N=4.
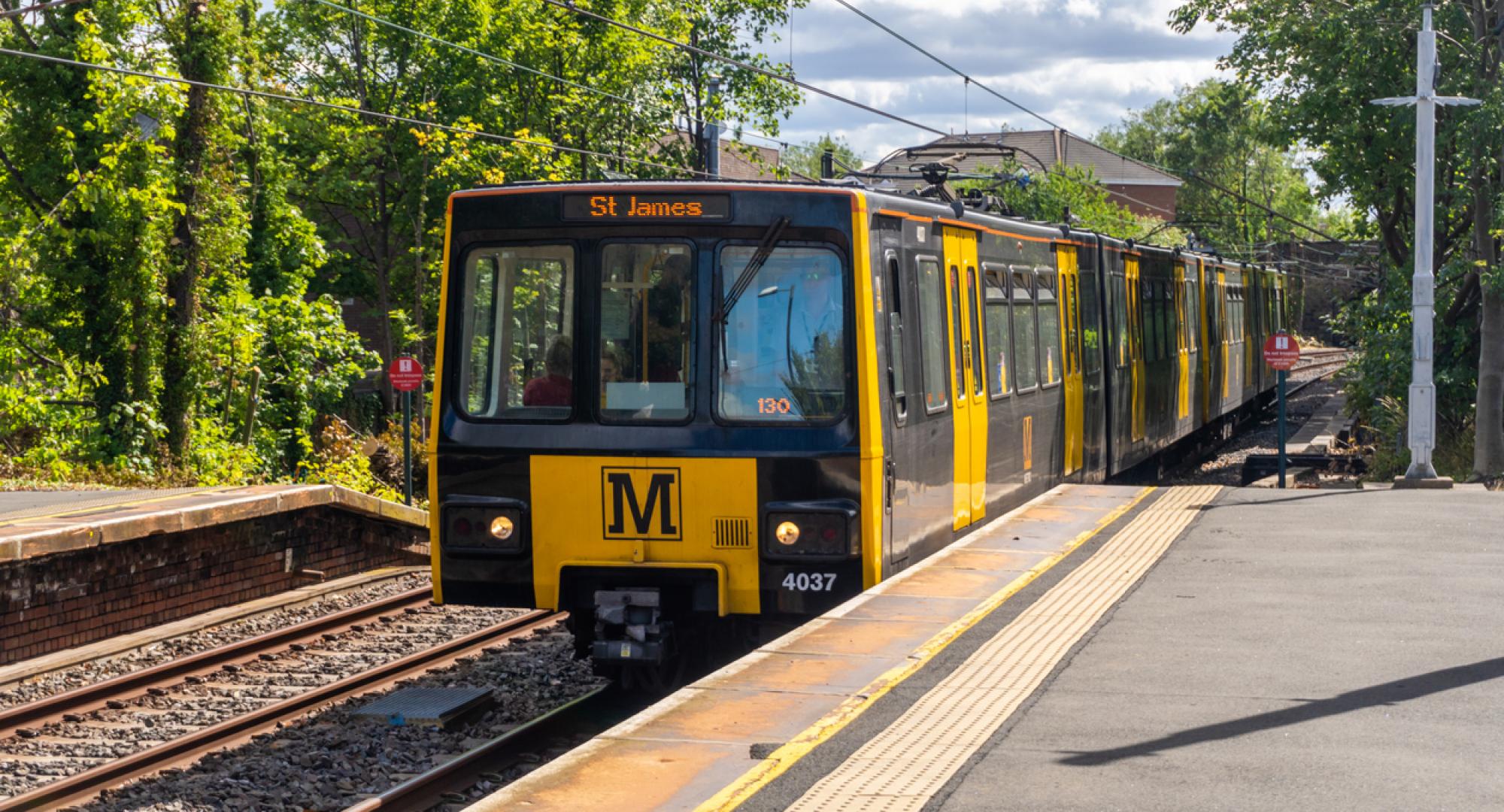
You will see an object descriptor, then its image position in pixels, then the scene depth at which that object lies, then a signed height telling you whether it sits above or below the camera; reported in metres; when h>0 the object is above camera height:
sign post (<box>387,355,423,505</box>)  24.64 -0.23
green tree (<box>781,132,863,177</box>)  134.77 +17.24
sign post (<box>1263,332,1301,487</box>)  22.75 -0.18
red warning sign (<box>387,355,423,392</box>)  24.69 -0.22
